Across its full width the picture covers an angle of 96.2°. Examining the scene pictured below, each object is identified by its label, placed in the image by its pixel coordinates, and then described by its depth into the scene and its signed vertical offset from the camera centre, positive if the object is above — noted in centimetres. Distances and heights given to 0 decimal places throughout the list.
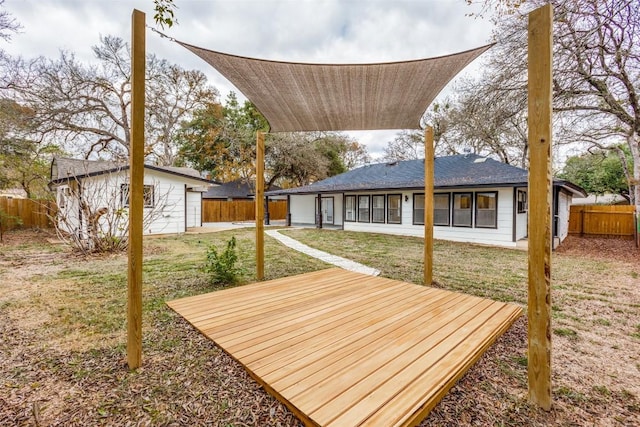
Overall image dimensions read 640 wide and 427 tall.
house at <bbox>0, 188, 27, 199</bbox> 1980 +115
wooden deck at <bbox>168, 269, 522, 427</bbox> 160 -105
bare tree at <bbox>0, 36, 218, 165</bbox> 1282 +593
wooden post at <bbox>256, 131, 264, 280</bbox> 429 +8
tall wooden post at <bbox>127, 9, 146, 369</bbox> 197 +28
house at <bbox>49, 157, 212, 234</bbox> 665 +44
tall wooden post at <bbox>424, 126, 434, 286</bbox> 407 +10
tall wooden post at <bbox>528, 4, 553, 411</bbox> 166 +7
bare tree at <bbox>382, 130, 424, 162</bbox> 2108 +499
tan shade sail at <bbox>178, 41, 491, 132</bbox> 326 +160
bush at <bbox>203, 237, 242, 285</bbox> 426 -83
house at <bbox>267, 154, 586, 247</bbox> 917 +43
